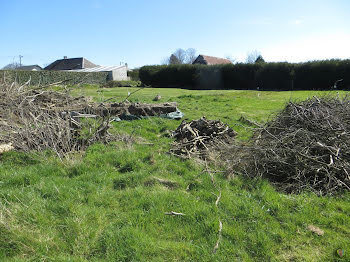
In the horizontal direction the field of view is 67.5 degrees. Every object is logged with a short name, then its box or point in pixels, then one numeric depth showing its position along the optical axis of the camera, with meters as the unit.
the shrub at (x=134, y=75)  45.19
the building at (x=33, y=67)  62.84
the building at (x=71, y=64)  58.27
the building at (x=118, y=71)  47.59
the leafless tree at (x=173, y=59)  66.44
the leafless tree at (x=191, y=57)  82.49
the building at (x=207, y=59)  48.82
